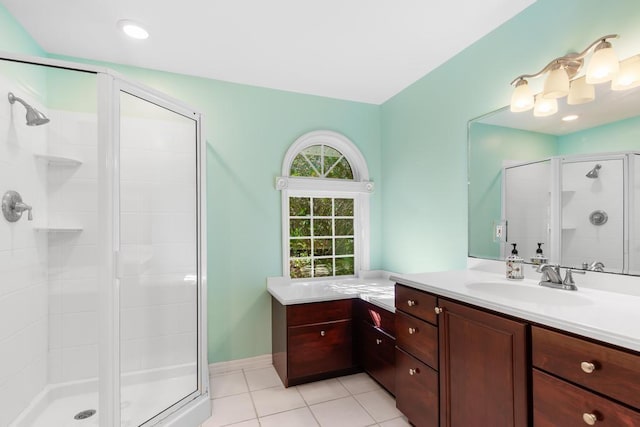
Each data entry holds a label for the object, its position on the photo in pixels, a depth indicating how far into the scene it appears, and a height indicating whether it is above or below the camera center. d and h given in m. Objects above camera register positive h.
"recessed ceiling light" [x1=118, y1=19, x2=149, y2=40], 1.82 +1.20
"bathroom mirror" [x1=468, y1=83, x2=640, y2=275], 1.33 +0.17
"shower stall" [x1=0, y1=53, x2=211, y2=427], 1.53 -0.21
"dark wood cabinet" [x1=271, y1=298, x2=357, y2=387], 2.21 -0.94
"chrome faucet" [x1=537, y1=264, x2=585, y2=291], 1.40 -0.30
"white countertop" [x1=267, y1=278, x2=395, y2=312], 2.21 -0.61
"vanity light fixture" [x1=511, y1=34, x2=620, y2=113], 1.32 +0.67
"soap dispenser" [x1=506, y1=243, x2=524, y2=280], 1.66 -0.29
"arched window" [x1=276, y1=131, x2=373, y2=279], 2.82 +0.11
